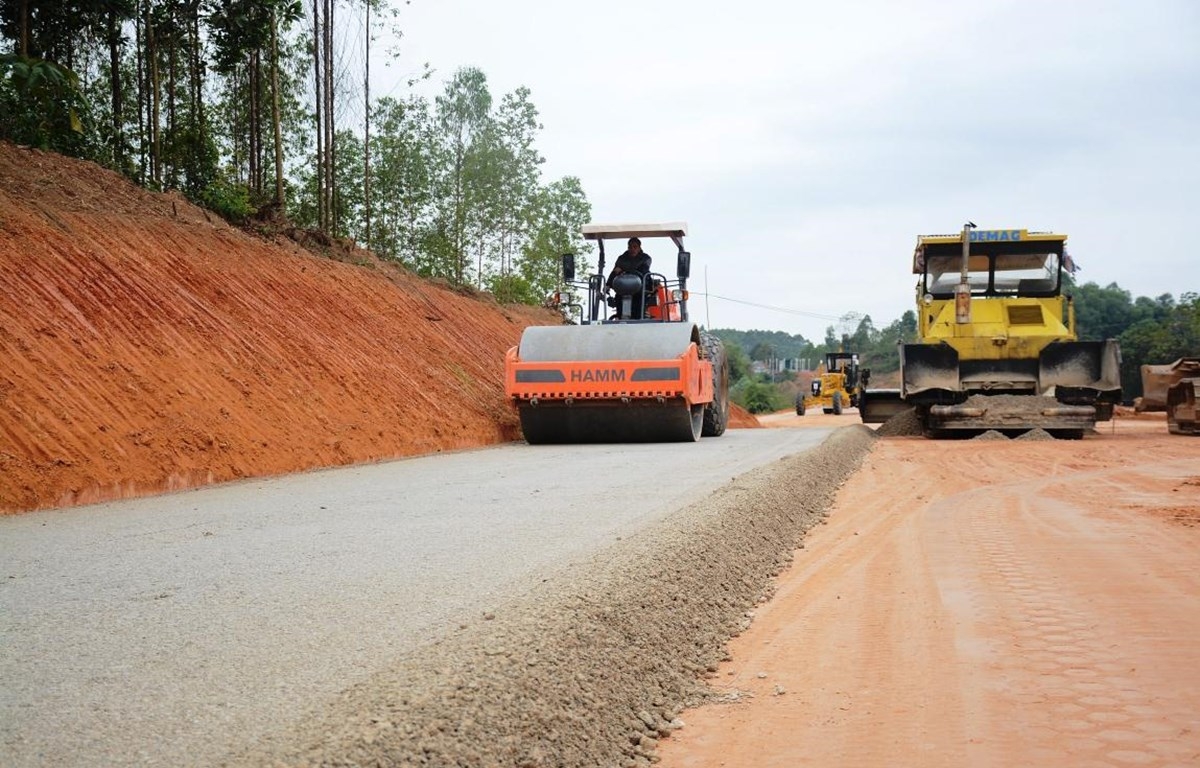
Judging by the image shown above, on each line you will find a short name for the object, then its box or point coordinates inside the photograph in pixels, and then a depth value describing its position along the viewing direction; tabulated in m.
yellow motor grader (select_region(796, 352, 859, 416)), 41.16
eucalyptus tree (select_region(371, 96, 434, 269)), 36.00
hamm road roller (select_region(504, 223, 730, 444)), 14.72
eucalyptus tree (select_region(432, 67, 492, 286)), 38.72
